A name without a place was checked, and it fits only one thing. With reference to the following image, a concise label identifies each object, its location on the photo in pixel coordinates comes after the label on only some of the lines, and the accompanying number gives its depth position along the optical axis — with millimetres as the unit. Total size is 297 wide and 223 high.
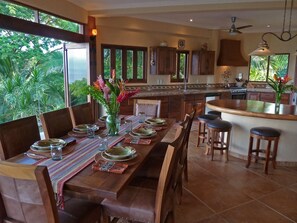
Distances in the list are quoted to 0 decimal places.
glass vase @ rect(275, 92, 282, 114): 3980
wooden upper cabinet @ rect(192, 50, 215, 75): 7535
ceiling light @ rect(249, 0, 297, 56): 4906
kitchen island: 3695
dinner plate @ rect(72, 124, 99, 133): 2645
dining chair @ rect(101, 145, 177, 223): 1702
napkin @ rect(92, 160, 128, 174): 1690
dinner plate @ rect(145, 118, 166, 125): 2990
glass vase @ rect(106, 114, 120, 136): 2539
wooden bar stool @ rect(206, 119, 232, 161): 3898
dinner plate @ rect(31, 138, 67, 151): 2029
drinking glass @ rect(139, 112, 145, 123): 3178
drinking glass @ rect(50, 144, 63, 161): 1891
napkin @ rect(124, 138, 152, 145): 2312
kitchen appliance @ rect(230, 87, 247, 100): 7732
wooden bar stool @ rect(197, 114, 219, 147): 4368
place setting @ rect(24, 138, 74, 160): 1900
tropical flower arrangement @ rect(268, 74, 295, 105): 3938
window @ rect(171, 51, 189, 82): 7539
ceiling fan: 5613
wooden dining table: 1452
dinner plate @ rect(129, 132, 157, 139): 2462
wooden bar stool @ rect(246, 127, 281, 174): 3553
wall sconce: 5508
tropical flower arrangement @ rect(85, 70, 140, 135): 2375
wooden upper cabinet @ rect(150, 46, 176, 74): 6723
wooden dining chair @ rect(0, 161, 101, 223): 1246
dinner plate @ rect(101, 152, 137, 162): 1845
